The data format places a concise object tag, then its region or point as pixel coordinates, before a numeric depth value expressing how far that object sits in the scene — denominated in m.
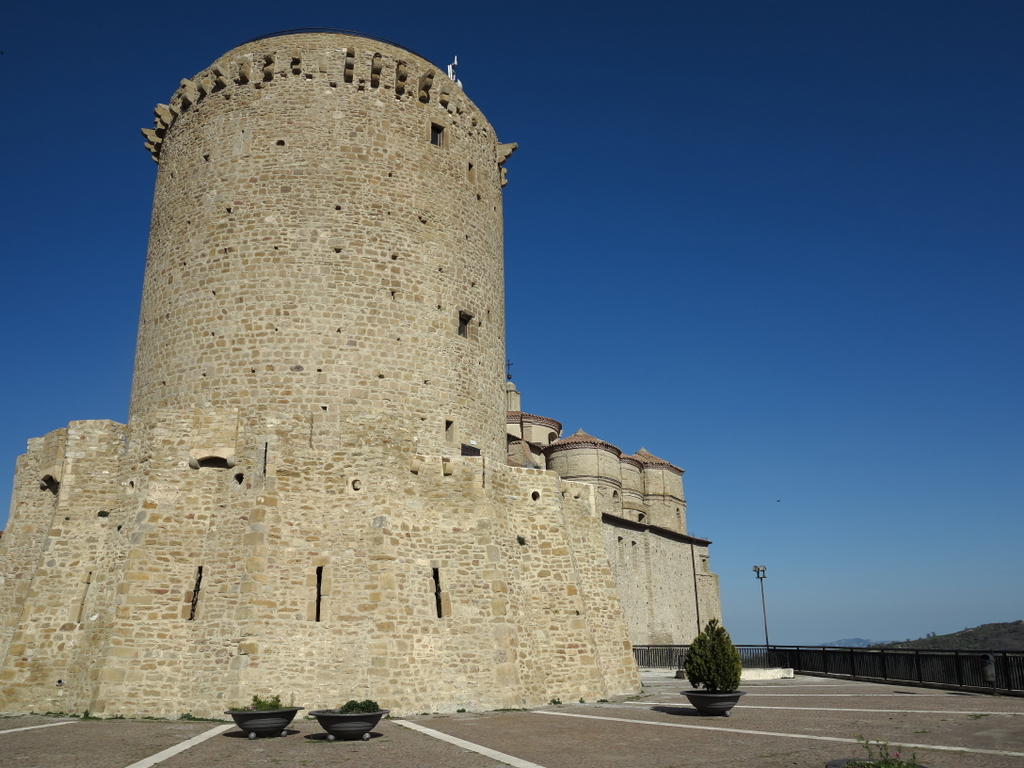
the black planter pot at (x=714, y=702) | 13.82
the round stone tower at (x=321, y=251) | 17.20
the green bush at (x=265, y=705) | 11.59
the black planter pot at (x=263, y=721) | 11.40
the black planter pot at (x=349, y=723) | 11.09
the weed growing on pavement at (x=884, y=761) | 7.65
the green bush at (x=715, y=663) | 14.11
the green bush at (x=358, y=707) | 11.32
